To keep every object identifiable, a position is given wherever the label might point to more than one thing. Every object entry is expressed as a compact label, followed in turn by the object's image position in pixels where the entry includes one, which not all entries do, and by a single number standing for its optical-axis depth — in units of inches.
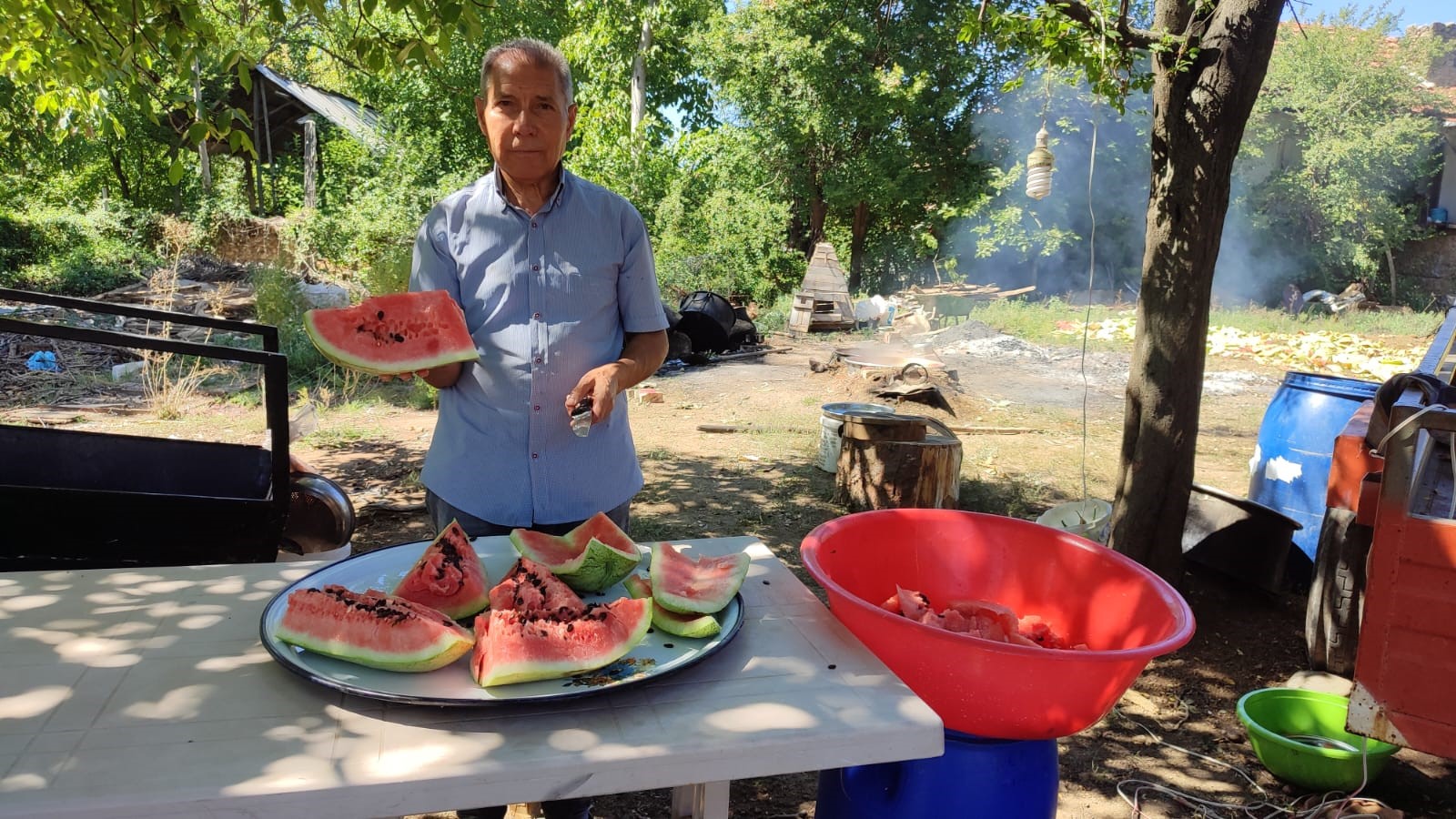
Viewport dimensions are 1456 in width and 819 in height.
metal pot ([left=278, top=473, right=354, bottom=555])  144.9
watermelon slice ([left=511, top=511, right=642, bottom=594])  68.7
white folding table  44.8
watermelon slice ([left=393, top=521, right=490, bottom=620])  66.9
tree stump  240.8
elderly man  92.1
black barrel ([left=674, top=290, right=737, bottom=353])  517.3
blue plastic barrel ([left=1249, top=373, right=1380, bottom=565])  184.2
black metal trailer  93.3
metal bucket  285.0
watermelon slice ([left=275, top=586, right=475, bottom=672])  54.7
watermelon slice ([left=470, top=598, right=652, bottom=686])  54.0
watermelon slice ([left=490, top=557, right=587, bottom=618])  62.6
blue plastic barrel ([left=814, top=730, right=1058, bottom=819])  63.8
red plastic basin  55.7
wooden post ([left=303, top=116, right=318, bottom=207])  822.5
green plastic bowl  121.4
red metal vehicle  105.5
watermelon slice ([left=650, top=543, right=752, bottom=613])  64.2
